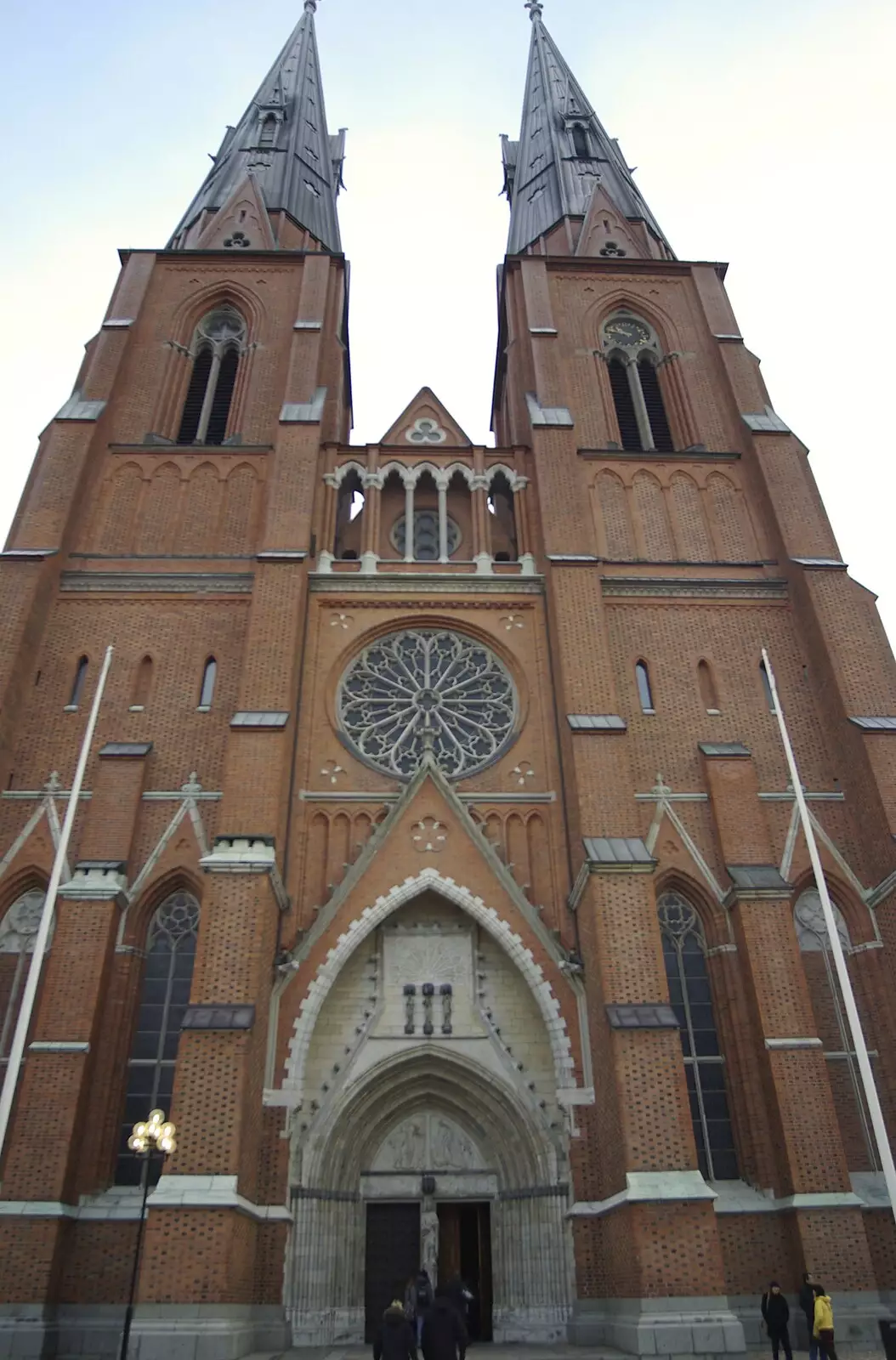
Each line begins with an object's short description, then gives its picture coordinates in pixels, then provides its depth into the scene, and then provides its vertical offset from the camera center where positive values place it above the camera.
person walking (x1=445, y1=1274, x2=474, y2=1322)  11.95 +0.57
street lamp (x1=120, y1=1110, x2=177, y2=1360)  12.34 +2.26
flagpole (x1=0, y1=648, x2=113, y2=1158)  12.41 +4.43
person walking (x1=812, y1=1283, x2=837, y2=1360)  11.02 +0.11
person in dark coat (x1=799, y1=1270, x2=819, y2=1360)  11.96 +0.39
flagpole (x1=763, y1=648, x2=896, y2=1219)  12.55 +3.53
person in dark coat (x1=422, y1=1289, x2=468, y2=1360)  9.12 +0.12
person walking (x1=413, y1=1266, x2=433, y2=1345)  12.35 +0.58
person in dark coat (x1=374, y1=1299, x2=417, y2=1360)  9.21 +0.10
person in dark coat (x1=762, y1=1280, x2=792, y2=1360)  12.02 +0.24
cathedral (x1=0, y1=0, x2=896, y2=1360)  13.88 +6.76
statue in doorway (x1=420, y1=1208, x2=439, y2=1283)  15.22 +1.33
